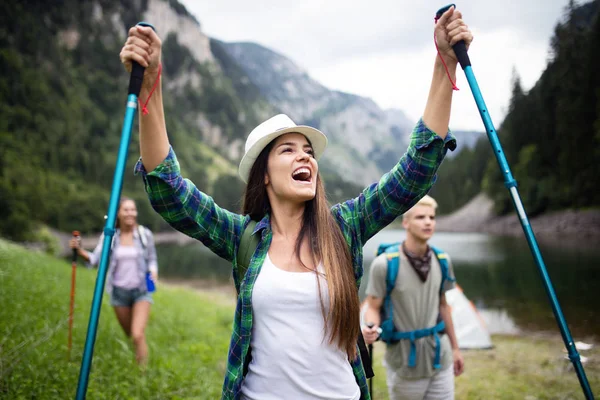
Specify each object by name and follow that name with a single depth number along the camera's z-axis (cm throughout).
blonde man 436
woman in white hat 210
